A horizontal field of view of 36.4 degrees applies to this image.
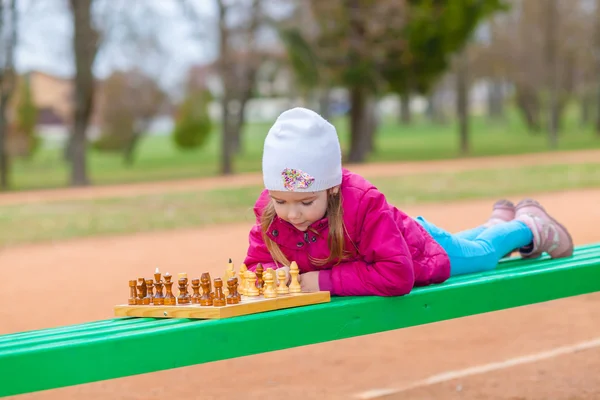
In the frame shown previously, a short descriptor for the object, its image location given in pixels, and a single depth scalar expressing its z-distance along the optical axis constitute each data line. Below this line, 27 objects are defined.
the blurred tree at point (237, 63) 24.52
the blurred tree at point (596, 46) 42.53
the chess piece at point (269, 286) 3.51
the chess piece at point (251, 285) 3.55
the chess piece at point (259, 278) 3.62
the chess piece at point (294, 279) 3.61
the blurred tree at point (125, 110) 34.69
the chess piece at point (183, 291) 3.44
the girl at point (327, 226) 3.63
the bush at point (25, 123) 34.75
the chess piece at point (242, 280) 3.59
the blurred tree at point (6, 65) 23.62
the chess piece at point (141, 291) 3.56
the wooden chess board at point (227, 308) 3.32
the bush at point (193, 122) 35.41
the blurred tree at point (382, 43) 25.09
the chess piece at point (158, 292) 3.51
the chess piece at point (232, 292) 3.40
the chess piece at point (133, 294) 3.54
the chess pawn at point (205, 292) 3.40
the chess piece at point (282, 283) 3.56
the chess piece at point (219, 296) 3.36
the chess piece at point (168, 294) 3.46
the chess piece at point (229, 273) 3.52
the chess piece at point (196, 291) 3.46
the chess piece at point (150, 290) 3.55
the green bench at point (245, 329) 2.97
